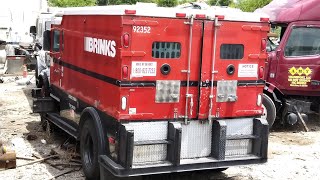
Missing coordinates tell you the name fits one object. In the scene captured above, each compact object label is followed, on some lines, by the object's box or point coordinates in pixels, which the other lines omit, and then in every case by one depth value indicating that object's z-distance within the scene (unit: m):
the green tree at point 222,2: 56.64
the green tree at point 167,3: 53.03
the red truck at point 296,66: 10.80
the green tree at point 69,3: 56.09
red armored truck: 5.96
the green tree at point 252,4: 43.44
